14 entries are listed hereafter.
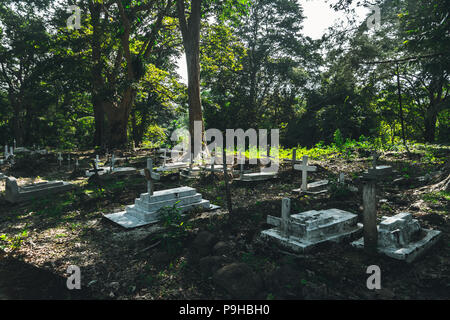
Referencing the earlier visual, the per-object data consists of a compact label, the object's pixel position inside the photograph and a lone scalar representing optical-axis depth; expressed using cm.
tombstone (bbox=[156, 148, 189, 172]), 1222
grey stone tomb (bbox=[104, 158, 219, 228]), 628
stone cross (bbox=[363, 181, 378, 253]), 412
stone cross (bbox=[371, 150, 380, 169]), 918
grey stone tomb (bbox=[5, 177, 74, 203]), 826
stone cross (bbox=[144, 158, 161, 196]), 639
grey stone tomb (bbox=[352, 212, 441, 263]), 408
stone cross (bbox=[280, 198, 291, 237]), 471
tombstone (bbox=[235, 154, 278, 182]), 966
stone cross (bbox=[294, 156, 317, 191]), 823
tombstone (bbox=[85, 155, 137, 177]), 1144
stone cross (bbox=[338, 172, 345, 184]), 807
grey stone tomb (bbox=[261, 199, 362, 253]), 451
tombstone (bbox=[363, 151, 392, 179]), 961
